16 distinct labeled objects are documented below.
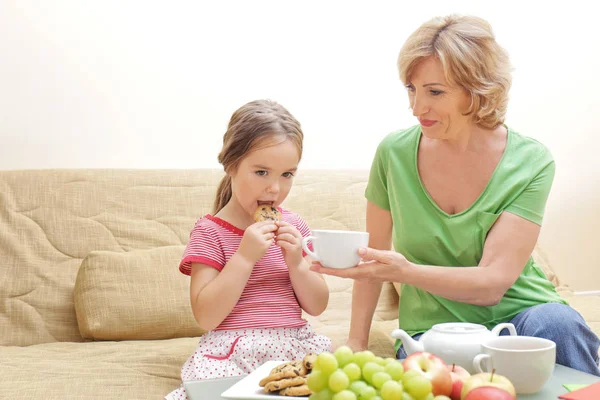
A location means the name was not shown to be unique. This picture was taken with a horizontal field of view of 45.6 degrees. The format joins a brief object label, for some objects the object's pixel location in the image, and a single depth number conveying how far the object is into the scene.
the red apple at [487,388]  0.89
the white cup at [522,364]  1.07
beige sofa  1.95
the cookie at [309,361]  1.10
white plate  1.09
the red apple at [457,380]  0.96
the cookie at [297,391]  1.07
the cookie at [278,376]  1.11
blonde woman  1.57
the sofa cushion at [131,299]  2.06
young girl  1.51
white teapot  1.18
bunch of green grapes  0.87
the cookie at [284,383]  1.09
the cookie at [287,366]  1.13
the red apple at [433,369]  0.96
